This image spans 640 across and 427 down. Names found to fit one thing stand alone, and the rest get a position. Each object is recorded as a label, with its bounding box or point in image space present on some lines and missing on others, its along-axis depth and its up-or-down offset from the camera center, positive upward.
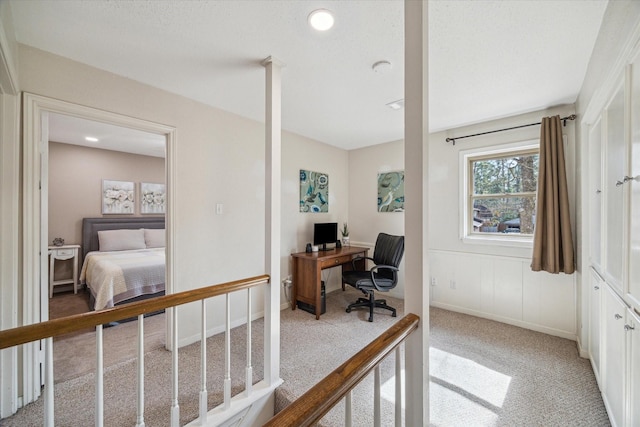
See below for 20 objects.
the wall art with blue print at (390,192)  3.95 +0.35
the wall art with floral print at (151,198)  5.14 +0.32
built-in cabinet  1.20 -0.20
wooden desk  3.17 -0.72
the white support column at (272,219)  1.92 -0.04
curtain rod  2.57 +0.98
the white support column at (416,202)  1.09 +0.05
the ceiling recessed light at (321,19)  1.47 +1.14
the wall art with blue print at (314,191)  3.78 +0.34
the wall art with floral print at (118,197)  4.72 +0.32
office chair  3.13 -0.80
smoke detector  1.95 +1.13
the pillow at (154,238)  4.88 -0.45
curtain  2.56 +0.04
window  3.01 +0.26
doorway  1.77 +0.01
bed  3.11 -0.64
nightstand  4.02 -0.68
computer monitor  3.77 -0.29
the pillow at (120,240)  4.43 -0.45
